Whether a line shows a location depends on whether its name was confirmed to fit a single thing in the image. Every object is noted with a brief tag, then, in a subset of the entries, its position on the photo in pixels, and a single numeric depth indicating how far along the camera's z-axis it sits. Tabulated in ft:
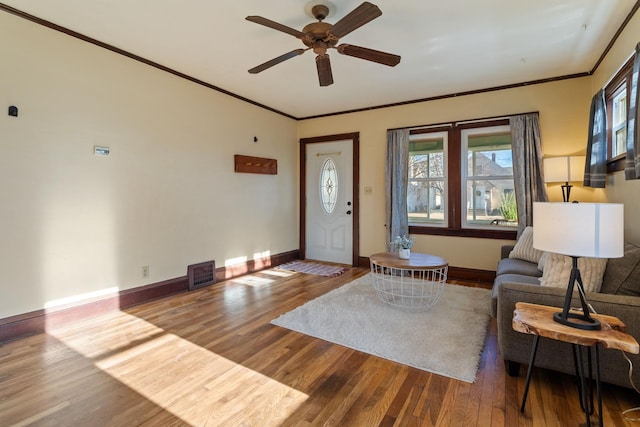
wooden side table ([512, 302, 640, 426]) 4.67
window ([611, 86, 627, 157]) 9.66
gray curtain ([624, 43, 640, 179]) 7.32
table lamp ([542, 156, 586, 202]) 11.85
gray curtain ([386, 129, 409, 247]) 16.14
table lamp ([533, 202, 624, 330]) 4.84
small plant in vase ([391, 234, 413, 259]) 11.34
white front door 18.31
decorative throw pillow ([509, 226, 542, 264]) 10.85
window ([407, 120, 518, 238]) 14.38
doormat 16.09
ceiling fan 7.26
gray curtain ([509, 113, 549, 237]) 13.21
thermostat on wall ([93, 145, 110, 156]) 10.35
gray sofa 5.70
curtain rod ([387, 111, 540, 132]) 14.12
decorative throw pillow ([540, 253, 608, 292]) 6.66
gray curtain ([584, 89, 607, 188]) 10.49
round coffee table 10.25
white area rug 7.53
